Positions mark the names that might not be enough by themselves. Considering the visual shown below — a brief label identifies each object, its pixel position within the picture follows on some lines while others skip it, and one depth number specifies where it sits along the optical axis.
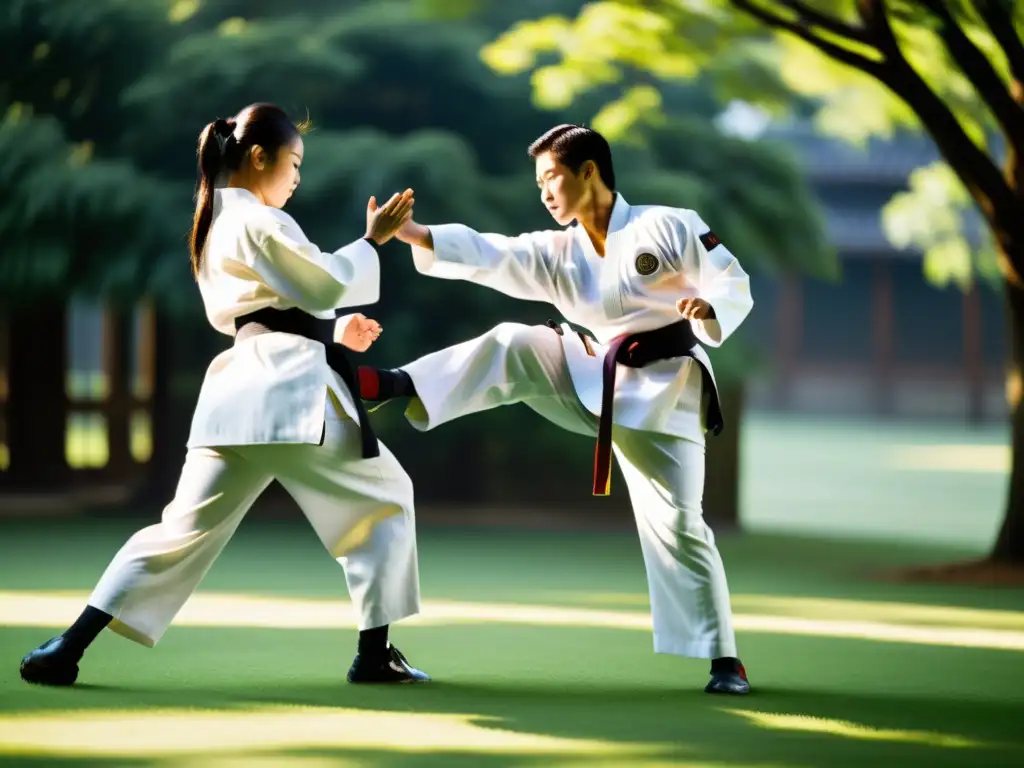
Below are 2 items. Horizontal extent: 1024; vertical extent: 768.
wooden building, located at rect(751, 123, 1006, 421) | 47.50
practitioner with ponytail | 7.70
